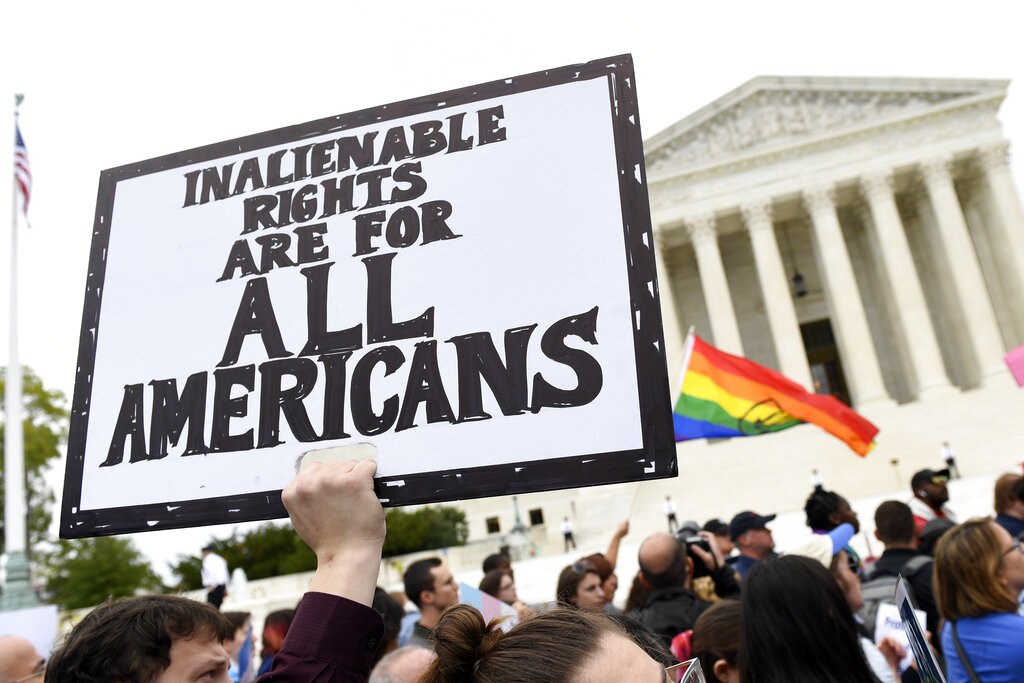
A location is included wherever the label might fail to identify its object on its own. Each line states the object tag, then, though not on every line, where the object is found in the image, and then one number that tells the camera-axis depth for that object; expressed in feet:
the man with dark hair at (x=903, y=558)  15.29
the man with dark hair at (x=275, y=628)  18.45
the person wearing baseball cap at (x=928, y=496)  23.04
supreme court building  114.62
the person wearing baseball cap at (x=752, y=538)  18.89
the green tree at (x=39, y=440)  119.24
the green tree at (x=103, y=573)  107.96
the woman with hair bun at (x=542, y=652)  4.83
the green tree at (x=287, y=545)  99.45
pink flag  32.59
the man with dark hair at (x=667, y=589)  14.90
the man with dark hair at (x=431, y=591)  17.75
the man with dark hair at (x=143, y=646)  7.18
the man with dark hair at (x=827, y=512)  20.15
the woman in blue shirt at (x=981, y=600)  9.99
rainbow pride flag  33.81
